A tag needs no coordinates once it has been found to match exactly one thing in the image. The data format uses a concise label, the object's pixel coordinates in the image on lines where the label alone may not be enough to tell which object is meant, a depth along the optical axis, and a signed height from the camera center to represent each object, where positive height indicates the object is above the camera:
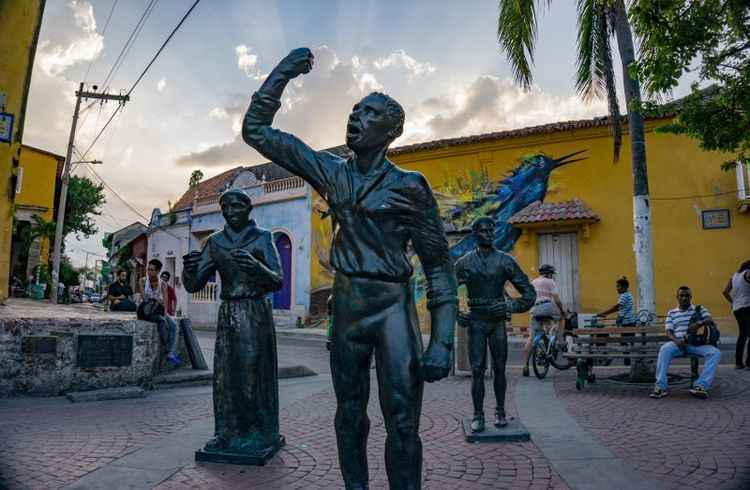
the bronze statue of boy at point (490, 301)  4.79 +0.04
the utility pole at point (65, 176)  19.25 +4.85
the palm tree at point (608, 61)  8.06 +4.27
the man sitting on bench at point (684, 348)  6.18 -0.49
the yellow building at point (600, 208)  13.45 +2.74
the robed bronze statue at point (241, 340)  3.90 -0.28
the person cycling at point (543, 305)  8.53 +0.02
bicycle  8.30 -0.74
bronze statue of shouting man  2.08 +0.14
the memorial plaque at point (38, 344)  6.11 -0.52
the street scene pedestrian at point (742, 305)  8.23 +0.06
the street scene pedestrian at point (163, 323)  6.80 -0.29
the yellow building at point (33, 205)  24.12 +4.79
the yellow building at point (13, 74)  8.95 +3.86
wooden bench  6.75 -0.52
